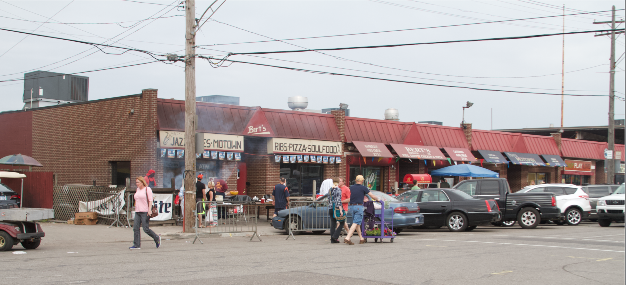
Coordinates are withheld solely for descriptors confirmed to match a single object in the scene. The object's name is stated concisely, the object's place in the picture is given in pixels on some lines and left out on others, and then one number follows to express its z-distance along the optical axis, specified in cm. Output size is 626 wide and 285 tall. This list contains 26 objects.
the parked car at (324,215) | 1753
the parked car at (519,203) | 2075
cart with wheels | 1540
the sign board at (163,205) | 1952
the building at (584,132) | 5027
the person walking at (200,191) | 1902
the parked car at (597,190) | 2464
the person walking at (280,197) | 2005
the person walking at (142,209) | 1373
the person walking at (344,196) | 1539
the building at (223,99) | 2755
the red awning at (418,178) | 2817
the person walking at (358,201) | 1501
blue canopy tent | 2829
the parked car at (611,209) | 2102
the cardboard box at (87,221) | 1967
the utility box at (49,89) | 3256
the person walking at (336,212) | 1518
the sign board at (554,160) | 3800
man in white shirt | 2167
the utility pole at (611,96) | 3114
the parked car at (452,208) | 1898
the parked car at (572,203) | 2280
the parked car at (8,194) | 1903
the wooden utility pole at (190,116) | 1705
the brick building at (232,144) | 2208
